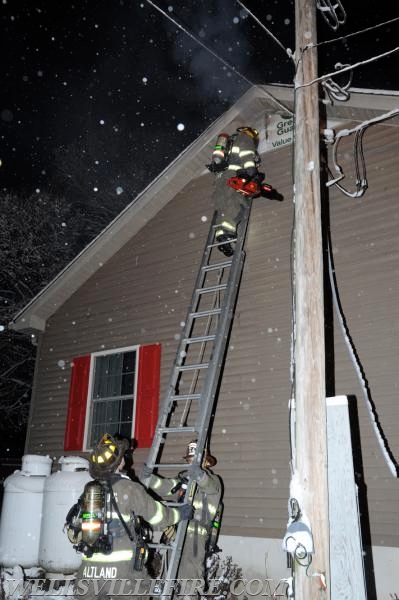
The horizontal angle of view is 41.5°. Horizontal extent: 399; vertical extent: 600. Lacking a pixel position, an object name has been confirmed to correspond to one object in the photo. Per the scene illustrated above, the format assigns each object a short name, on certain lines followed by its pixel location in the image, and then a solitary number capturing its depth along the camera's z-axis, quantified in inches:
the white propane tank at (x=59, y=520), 279.3
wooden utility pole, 124.0
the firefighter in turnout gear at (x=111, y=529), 156.9
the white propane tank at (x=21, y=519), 292.0
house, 245.8
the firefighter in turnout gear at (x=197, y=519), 213.8
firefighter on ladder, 264.8
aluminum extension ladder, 203.6
